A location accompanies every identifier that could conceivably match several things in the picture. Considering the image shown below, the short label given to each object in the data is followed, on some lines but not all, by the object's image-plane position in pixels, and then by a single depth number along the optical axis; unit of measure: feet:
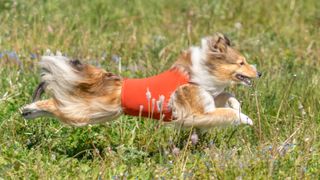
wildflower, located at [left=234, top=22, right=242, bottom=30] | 69.71
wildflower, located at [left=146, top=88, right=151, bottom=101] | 40.93
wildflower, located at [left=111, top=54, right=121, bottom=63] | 57.61
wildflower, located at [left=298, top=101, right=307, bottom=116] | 44.93
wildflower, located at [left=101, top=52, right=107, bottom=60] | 57.93
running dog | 41.19
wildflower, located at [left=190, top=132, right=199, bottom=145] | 41.14
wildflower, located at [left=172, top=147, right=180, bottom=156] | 40.04
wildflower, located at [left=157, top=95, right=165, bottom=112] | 40.91
